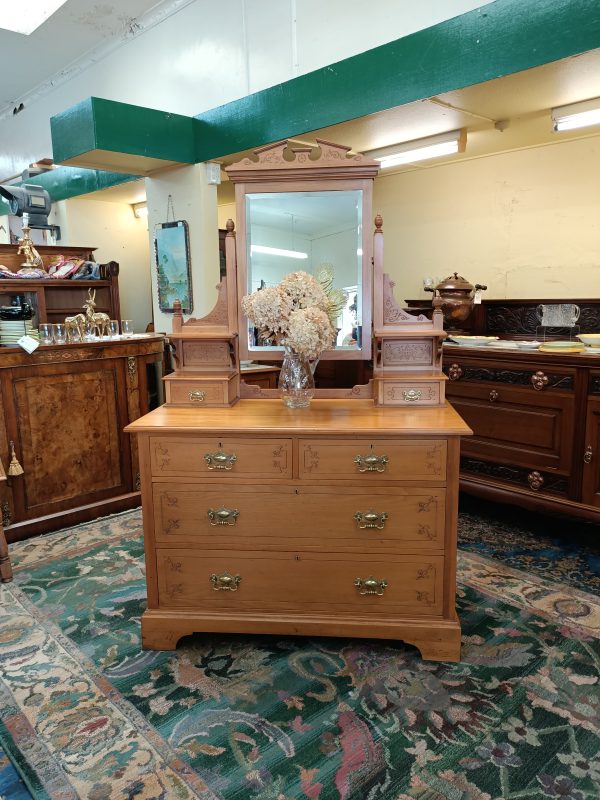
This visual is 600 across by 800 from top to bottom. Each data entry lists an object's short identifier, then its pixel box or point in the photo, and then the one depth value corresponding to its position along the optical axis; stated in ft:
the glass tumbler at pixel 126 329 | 14.59
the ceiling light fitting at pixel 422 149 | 12.69
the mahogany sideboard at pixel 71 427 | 11.64
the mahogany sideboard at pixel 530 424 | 10.34
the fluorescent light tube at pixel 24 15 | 18.57
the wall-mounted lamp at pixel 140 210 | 23.48
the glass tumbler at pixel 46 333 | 12.27
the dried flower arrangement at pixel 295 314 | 7.84
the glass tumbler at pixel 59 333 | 12.42
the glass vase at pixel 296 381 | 8.37
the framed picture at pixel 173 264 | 16.53
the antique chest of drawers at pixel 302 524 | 7.41
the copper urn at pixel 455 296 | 13.20
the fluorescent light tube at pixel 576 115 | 10.59
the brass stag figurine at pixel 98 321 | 13.34
